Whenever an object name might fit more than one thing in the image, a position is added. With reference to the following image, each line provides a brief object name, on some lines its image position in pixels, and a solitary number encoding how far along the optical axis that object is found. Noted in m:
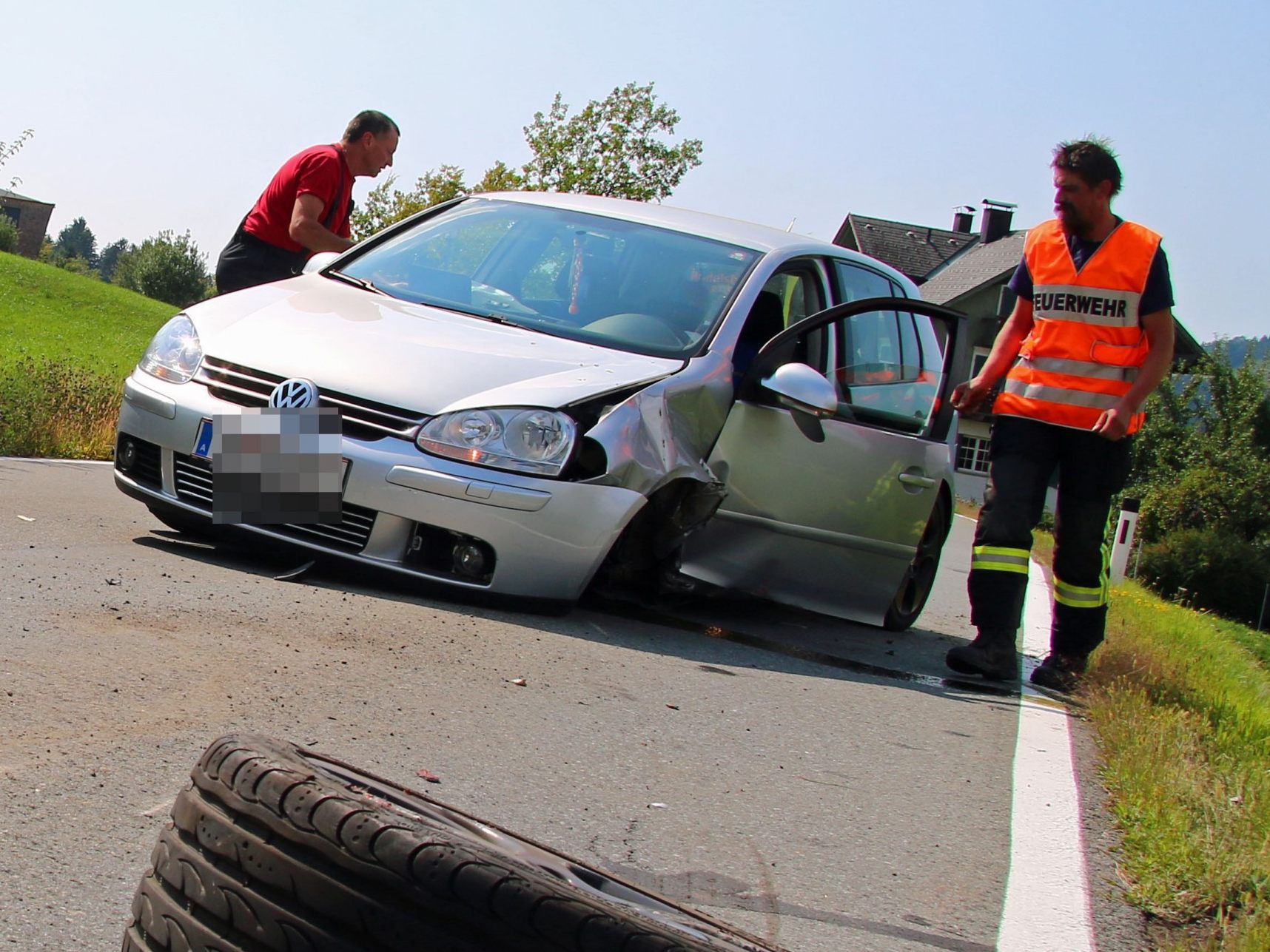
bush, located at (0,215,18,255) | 99.79
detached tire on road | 1.62
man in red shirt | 8.39
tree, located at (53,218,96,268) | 134.79
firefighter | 6.11
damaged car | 5.46
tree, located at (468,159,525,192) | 42.03
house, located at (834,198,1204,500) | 59.88
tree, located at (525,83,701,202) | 41.88
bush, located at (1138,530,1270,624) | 37.03
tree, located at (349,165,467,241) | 45.28
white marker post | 21.30
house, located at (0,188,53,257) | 132.12
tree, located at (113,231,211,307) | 102.12
